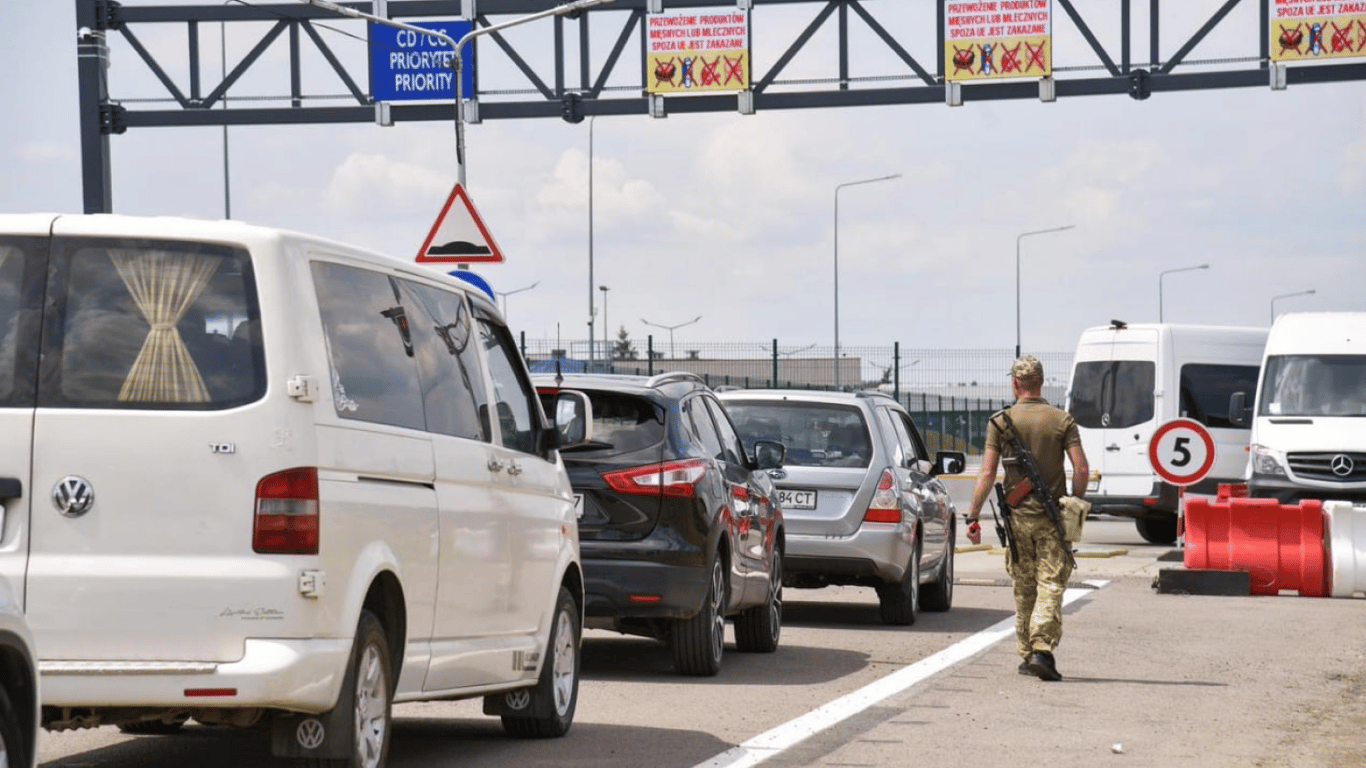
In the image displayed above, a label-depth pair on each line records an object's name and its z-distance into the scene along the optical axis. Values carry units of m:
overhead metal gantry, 32.09
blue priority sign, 32.06
